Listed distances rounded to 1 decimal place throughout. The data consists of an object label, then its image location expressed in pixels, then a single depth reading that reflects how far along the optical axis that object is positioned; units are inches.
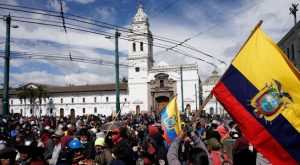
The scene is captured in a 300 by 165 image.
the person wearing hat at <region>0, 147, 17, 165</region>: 120.6
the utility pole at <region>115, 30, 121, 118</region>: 486.4
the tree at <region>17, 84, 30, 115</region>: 2161.0
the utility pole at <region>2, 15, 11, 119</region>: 348.5
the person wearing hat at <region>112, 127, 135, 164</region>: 151.0
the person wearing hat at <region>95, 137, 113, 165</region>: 170.9
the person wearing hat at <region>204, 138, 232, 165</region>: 137.4
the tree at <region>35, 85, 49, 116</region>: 2135.3
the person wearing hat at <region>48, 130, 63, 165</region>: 197.2
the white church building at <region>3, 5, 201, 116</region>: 1743.5
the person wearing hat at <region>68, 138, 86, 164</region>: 161.8
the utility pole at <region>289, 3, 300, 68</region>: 756.7
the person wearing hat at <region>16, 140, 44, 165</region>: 137.7
